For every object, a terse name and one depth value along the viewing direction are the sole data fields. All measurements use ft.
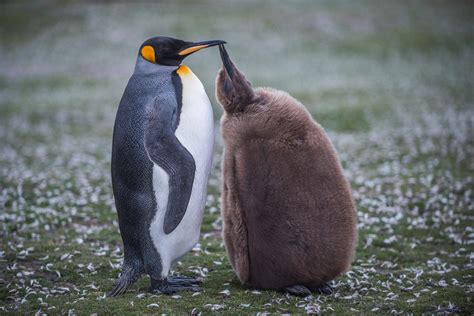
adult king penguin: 28.58
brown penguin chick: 28.91
